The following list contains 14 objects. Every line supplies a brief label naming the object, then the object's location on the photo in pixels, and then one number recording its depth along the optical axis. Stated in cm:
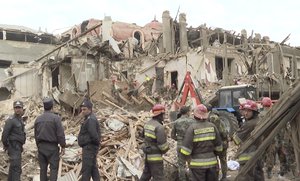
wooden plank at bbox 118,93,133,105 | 1809
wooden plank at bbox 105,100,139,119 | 1661
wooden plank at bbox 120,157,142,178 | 913
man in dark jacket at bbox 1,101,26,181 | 769
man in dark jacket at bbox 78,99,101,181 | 727
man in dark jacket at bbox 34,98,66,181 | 712
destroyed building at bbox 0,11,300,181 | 1809
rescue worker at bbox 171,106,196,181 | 833
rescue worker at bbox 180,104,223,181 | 603
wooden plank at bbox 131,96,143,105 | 1817
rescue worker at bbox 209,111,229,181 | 784
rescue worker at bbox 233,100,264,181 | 651
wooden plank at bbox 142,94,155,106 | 1845
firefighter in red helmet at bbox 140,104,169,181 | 698
